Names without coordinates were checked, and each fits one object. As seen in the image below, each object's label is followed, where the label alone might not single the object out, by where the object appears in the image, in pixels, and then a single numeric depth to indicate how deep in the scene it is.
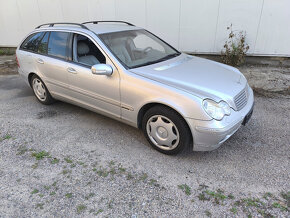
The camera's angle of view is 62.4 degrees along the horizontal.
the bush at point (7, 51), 9.29
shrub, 6.11
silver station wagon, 2.71
